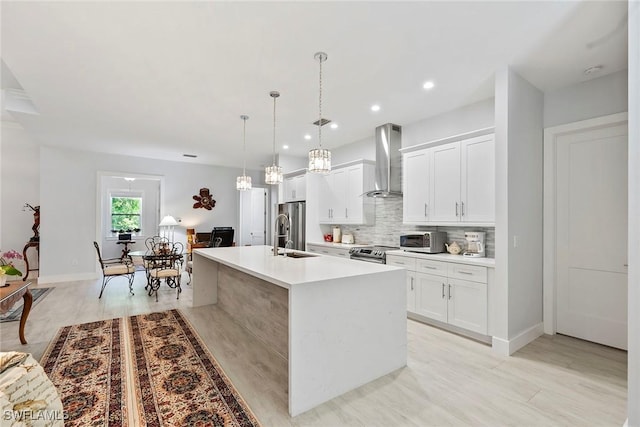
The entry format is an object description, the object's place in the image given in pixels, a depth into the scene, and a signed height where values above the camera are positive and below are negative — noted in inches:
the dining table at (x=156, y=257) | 203.3 -28.3
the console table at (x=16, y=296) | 99.3 -28.4
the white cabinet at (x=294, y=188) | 239.5 +23.5
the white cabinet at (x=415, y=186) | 158.1 +16.6
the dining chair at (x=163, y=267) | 197.8 -35.7
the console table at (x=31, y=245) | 240.8 -23.8
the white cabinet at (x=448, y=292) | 124.8 -33.9
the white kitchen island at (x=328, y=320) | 79.2 -31.9
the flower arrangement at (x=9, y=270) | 110.1 -19.9
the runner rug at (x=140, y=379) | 76.3 -50.8
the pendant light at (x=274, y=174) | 143.6 +20.4
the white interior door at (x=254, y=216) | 337.7 +0.7
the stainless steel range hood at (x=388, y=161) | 183.2 +34.6
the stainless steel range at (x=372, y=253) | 165.2 -20.9
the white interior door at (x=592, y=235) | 118.8 -7.3
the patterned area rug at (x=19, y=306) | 150.1 -51.1
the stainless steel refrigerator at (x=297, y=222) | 235.0 -4.3
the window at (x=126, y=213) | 360.2 +3.9
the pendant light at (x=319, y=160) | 113.7 +21.5
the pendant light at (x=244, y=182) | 165.9 +19.1
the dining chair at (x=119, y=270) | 197.5 -36.1
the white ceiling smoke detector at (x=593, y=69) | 113.3 +56.7
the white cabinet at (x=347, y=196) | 200.7 +15.1
